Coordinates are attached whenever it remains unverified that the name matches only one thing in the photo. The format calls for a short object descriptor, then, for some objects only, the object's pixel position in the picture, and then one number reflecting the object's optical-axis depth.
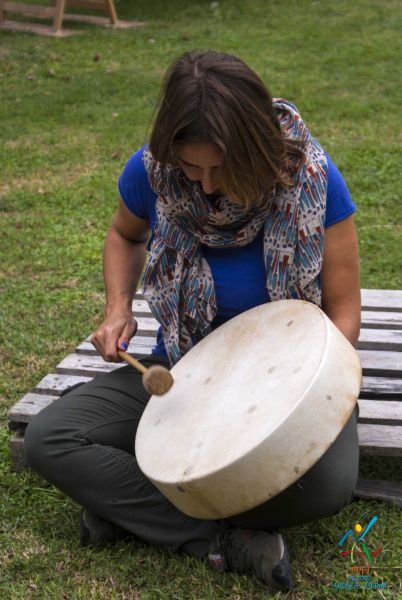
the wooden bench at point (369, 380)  2.56
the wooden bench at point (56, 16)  9.80
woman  2.08
